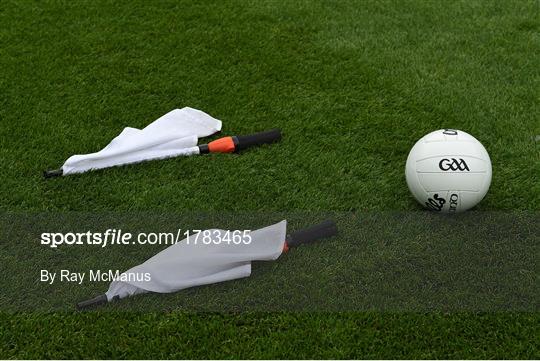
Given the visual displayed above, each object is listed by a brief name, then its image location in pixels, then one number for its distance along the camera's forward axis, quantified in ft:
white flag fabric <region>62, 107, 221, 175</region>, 13.12
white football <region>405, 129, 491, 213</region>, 11.59
